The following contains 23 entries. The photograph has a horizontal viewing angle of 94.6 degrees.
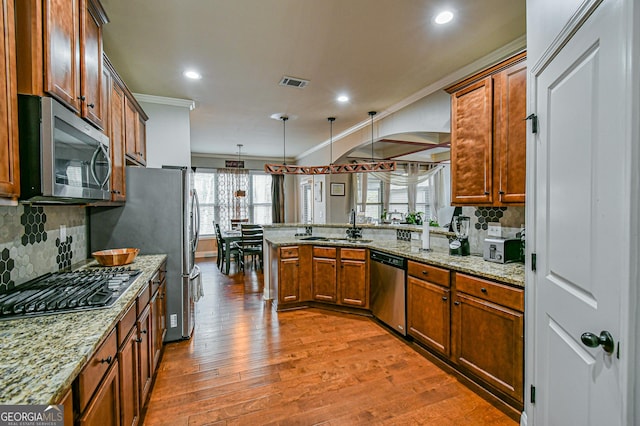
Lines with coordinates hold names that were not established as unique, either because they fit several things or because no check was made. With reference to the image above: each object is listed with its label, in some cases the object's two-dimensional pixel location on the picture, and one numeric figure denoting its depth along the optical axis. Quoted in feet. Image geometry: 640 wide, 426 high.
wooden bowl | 7.40
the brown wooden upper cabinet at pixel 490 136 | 7.02
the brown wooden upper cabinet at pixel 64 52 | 3.88
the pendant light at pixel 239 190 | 24.68
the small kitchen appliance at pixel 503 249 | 7.38
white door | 2.97
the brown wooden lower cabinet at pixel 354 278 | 11.58
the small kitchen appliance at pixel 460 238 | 8.74
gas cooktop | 4.23
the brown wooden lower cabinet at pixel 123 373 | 3.22
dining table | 19.35
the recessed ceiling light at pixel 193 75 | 10.34
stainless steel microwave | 3.84
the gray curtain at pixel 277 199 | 27.96
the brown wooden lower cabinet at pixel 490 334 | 6.07
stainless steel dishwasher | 9.62
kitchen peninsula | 6.32
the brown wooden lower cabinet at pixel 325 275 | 12.15
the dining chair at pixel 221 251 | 20.40
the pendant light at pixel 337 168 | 13.71
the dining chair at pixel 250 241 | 19.10
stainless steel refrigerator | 8.73
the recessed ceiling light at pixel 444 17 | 7.18
